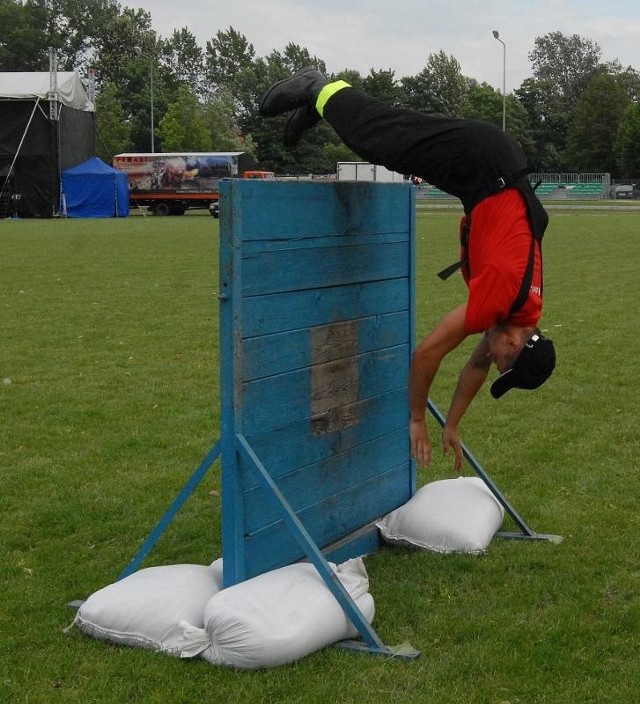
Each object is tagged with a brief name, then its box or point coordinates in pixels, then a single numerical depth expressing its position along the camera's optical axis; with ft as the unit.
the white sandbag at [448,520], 17.69
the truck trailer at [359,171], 179.21
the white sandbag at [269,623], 13.35
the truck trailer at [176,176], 176.76
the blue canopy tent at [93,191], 158.10
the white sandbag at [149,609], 14.14
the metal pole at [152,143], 257.83
